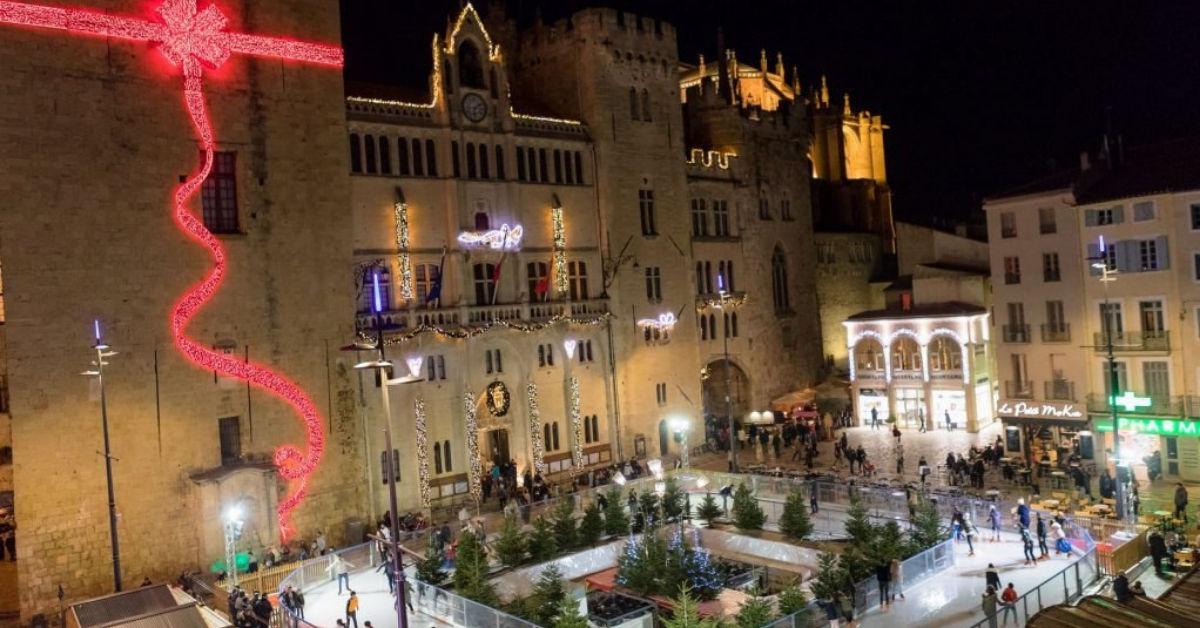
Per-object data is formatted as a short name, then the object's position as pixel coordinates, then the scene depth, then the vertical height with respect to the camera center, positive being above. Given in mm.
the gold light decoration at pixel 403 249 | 38812 +4007
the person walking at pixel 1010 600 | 22203 -7096
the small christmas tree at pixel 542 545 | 31734 -6829
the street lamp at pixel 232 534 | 28547 -5456
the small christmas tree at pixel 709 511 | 36062 -6889
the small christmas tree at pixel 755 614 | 22891 -6926
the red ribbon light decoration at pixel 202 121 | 32094 +8349
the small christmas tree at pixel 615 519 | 34281 -6634
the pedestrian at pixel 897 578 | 26469 -7285
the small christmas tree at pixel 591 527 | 33344 -6674
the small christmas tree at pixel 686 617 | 21828 -6580
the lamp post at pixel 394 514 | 20000 -3442
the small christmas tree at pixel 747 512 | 34156 -6691
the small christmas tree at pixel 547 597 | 25578 -7034
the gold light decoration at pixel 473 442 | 40375 -4150
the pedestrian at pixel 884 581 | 26000 -7209
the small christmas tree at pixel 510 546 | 31062 -6642
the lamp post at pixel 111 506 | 26109 -3807
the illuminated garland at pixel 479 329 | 38250 +585
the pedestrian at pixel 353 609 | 25500 -6819
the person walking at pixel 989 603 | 22750 -7036
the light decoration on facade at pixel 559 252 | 44406 +3942
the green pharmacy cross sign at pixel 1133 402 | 38281 -4156
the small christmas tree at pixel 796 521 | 32688 -6808
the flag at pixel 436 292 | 37388 +2122
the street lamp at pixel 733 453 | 41488 -5573
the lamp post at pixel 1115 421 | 31156 -4006
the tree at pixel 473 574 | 26703 -6583
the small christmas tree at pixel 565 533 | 32969 -6748
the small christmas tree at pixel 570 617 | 22531 -6627
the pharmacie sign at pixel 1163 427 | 37188 -5149
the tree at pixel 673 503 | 35750 -6480
